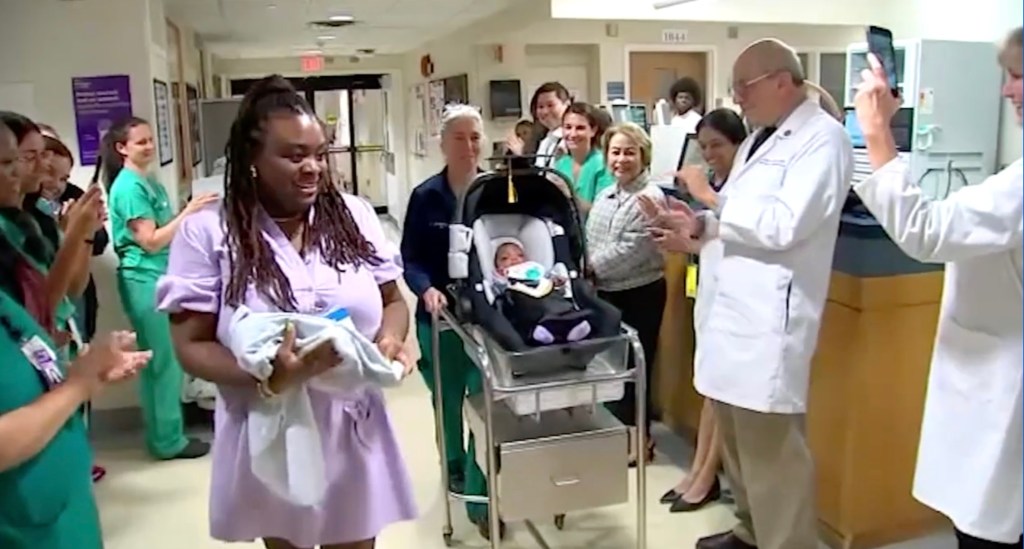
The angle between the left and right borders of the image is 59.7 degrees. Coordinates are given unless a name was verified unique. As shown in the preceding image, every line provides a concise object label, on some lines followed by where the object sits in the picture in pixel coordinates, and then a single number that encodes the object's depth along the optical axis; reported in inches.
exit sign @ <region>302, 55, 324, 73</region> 478.0
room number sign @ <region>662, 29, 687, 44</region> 322.4
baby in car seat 93.9
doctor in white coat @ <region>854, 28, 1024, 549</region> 65.0
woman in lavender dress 65.4
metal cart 92.9
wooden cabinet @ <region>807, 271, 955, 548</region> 106.4
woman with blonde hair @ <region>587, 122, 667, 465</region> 130.2
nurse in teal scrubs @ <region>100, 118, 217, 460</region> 141.9
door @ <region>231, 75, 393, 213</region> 509.0
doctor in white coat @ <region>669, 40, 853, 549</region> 88.0
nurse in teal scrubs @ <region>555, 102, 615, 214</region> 158.1
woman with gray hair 114.6
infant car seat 101.3
